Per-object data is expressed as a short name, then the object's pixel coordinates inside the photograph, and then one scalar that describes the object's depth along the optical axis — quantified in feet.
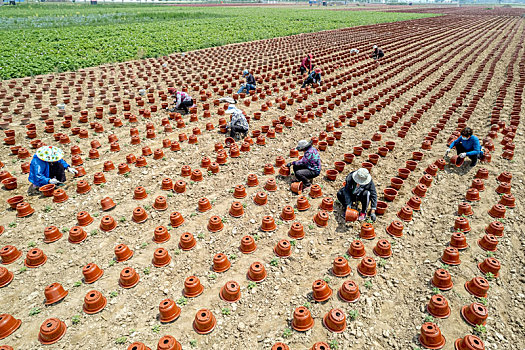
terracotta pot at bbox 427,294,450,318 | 13.66
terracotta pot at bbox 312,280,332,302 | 14.38
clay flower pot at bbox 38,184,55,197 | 21.23
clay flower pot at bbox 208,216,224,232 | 18.67
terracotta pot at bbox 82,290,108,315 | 13.67
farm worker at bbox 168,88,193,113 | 34.58
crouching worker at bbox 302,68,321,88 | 46.14
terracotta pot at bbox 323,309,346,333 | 13.04
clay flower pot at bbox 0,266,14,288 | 14.99
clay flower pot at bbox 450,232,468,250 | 17.43
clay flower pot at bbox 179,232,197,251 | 17.31
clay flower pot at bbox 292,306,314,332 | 13.16
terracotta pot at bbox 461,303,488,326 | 13.19
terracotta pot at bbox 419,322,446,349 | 12.36
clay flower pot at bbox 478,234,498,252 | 17.22
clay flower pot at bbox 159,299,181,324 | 13.35
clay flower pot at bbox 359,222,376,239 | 18.31
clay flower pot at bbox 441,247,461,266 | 16.39
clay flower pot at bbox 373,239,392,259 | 17.02
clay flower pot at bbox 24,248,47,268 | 15.96
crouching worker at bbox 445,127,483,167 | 24.61
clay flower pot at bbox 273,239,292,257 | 16.96
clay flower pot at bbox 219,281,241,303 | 14.37
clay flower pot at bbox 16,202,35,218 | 19.45
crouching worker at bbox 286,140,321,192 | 22.18
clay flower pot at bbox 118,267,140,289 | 14.90
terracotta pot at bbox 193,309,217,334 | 12.94
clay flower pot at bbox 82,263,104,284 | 15.14
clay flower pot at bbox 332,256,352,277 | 15.70
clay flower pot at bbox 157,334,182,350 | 11.75
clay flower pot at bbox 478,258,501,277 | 15.74
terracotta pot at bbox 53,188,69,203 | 20.76
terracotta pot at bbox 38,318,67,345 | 12.38
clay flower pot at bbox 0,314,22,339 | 12.62
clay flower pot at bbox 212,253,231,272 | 16.01
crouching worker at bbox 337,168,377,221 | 18.17
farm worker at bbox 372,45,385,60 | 64.04
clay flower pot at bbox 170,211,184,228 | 18.96
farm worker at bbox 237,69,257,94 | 42.27
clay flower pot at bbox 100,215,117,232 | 18.49
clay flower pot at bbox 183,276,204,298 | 14.57
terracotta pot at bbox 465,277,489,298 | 14.43
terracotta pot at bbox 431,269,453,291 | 14.98
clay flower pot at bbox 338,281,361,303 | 14.33
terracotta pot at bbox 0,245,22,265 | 16.15
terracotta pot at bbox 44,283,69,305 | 14.01
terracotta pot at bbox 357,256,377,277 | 15.80
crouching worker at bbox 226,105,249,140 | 29.23
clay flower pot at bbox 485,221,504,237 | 18.28
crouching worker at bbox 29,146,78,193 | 20.79
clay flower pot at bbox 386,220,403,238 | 18.57
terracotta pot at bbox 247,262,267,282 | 15.46
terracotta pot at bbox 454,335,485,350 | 11.91
